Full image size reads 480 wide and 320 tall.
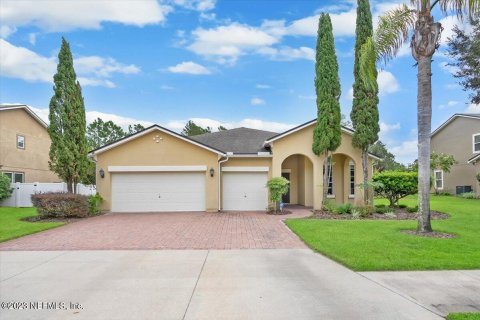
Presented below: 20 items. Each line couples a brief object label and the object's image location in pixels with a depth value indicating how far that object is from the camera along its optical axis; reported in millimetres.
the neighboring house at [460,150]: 26031
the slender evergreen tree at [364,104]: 16672
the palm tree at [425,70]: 10094
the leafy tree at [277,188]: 17094
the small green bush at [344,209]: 15883
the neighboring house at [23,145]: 23078
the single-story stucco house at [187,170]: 18375
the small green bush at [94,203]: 16625
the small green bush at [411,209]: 16167
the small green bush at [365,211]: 15080
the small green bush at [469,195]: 23894
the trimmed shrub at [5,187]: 19900
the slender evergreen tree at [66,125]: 17047
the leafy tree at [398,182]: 16266
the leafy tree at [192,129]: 49875
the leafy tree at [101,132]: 47938
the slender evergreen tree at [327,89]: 17125
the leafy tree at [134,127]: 50616
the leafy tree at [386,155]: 52125
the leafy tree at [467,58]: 24078
